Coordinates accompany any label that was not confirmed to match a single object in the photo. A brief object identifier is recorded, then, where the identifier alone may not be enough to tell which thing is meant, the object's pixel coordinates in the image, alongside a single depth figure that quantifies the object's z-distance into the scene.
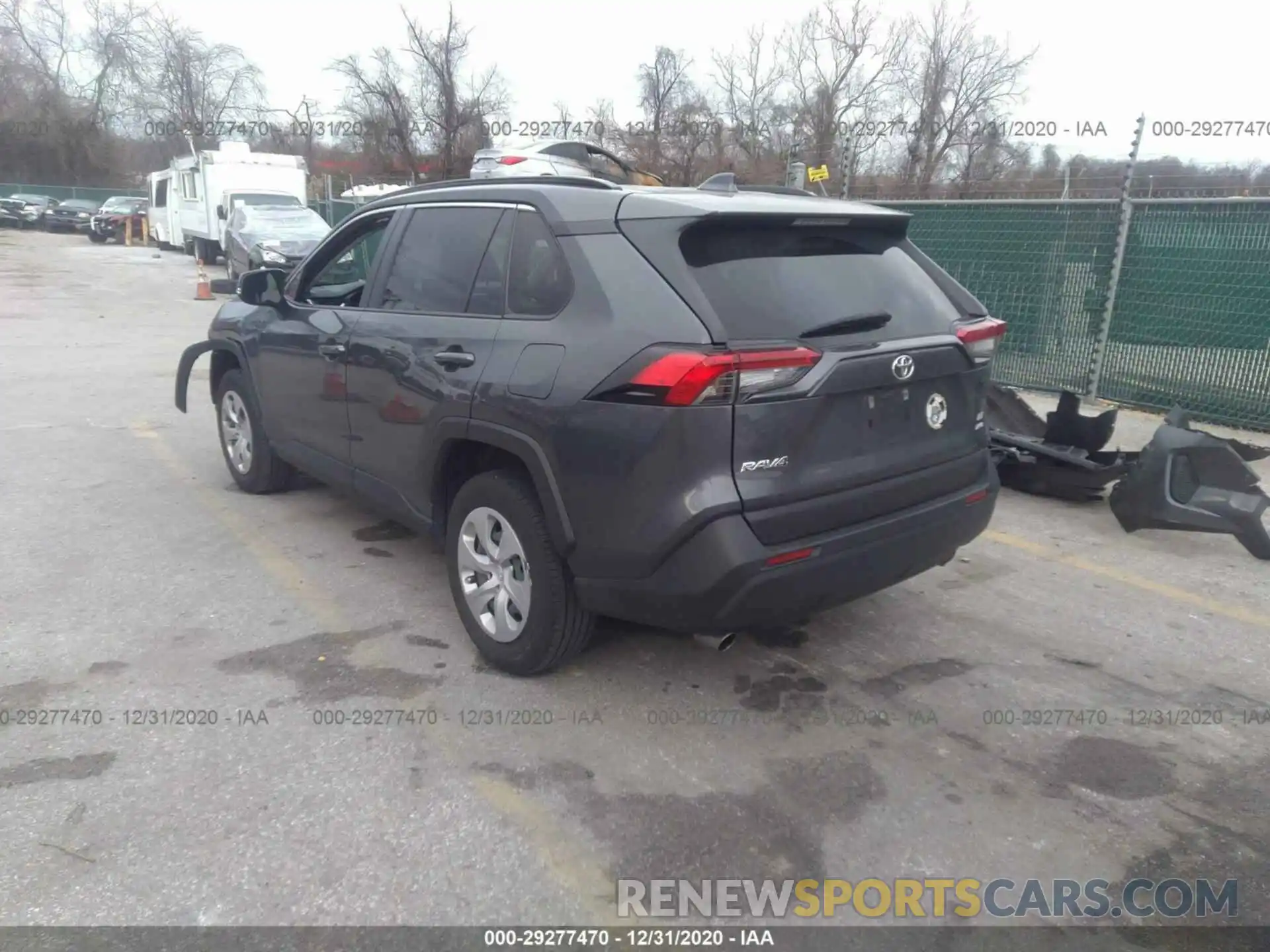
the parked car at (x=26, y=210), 41.09
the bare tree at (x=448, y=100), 32.62
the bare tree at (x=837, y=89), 33.53
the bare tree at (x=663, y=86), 37.22
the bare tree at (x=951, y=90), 28.55
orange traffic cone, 18.12
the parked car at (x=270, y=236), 18.22
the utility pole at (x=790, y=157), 10.94
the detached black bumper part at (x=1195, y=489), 5.15
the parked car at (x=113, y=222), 35.31
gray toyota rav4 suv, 2.95
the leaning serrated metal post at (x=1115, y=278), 8.13
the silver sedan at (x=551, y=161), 12.10
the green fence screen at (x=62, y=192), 49.16
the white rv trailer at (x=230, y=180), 23.86
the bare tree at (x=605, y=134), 31.20
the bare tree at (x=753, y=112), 33.47
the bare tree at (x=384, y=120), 33.09
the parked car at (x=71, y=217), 40.53
